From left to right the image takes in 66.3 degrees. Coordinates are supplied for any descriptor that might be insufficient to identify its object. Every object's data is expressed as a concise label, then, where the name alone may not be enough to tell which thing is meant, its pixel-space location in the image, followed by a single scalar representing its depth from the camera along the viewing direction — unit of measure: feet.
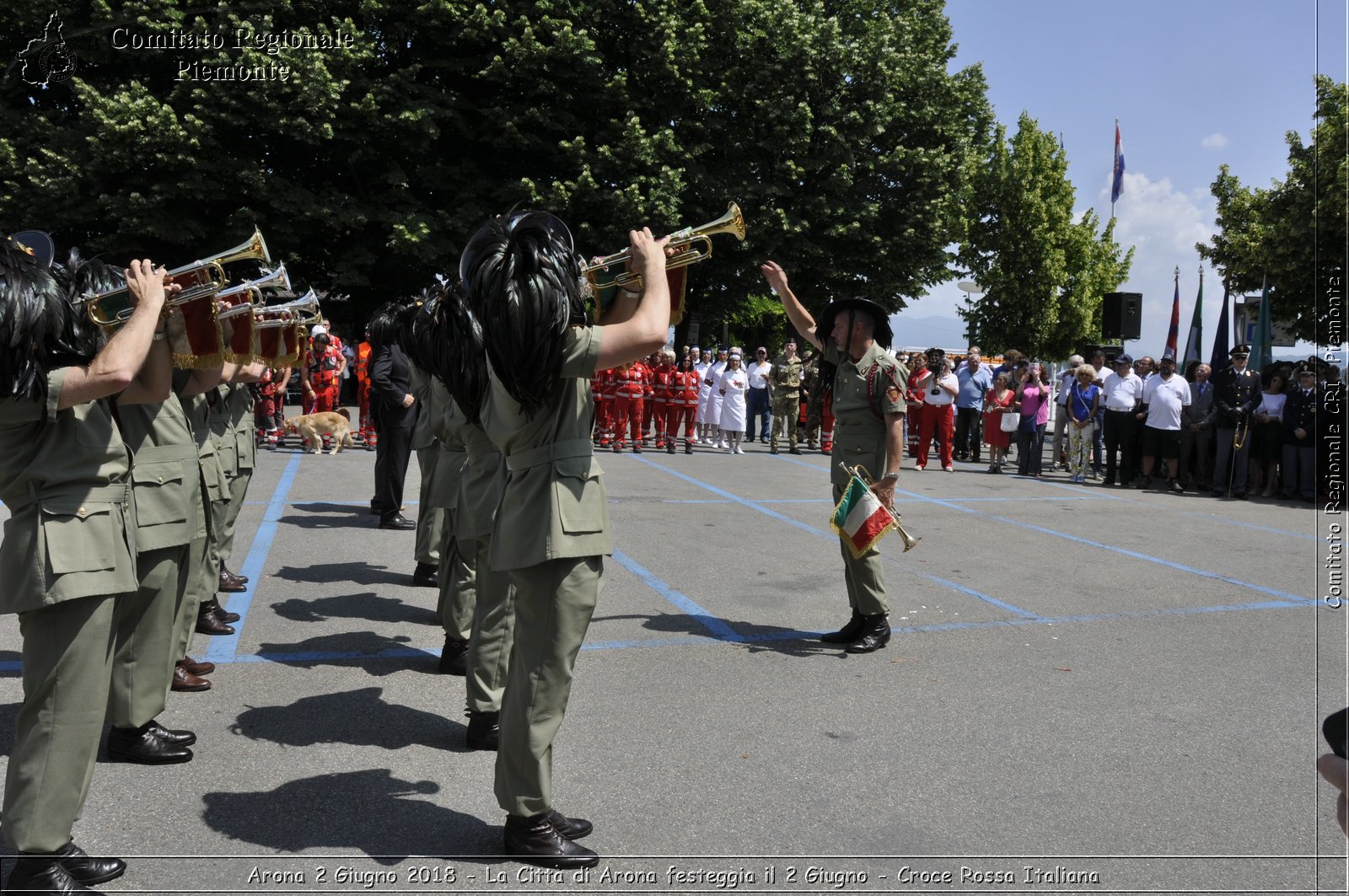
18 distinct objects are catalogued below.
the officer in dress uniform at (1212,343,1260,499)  49.21
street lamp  90.68
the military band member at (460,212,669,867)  10.59
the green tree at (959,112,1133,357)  134.31
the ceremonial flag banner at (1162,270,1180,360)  103.81
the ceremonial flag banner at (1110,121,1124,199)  118.32
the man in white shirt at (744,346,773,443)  73.05
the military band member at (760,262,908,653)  19.92
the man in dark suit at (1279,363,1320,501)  47.32
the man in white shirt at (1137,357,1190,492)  50.60
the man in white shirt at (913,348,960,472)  58.44
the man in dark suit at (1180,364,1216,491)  50.37
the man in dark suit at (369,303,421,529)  31.22
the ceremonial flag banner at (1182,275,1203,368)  73.51
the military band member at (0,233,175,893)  10.14
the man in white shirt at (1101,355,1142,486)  52.13
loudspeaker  57.16
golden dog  54.34
